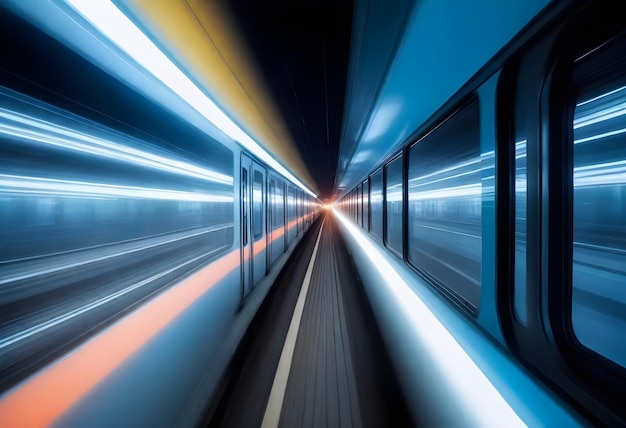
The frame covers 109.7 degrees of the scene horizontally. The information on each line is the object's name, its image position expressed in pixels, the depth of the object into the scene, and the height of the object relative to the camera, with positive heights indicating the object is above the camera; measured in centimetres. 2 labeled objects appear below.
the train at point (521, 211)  57 +0
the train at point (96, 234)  61 -9
